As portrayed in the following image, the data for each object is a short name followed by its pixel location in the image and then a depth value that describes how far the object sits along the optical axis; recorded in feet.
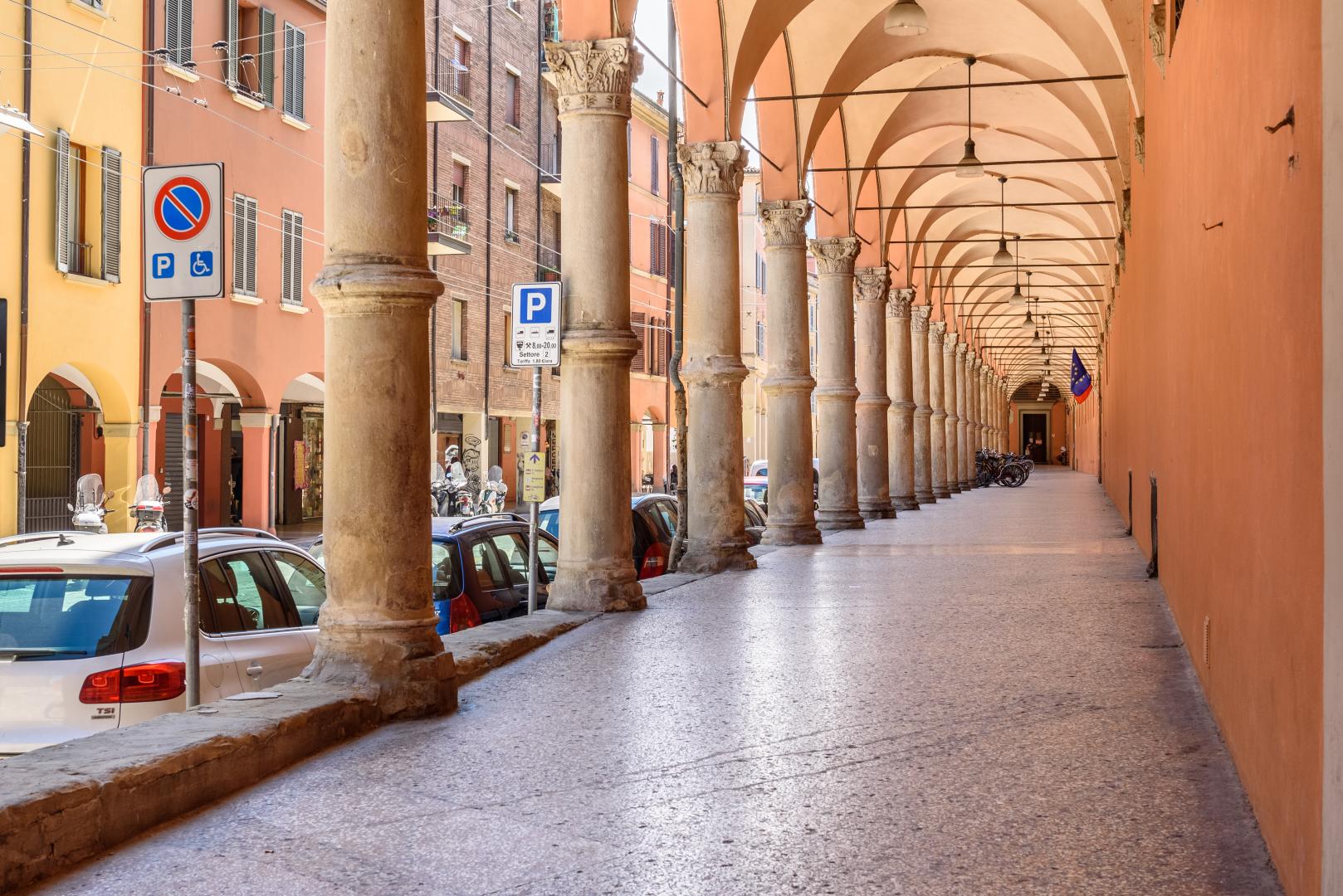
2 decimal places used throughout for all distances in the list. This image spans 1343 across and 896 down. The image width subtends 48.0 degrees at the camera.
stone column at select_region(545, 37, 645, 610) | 33.53
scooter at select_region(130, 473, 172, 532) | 57.41
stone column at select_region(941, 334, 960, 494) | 129.18
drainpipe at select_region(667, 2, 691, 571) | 46.78
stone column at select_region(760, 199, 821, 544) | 57.41
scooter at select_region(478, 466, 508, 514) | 83.35
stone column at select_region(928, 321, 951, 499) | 117.70
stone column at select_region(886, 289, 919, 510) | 92.53
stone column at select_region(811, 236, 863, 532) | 68.80
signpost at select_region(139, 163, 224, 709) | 19.51
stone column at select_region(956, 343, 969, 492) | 144.36
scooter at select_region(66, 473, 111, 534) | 52.24
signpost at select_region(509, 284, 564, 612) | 32.32
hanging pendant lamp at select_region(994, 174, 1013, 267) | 87.25
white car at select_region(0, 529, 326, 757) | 17.76
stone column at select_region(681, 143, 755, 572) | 45.83
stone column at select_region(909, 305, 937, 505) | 104.01
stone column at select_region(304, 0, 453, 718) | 20.65
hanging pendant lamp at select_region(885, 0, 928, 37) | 53.16
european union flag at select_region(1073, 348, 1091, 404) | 116.88
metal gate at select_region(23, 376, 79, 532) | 62.23
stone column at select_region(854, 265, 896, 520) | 81.05
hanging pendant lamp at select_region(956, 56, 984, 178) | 66.39
